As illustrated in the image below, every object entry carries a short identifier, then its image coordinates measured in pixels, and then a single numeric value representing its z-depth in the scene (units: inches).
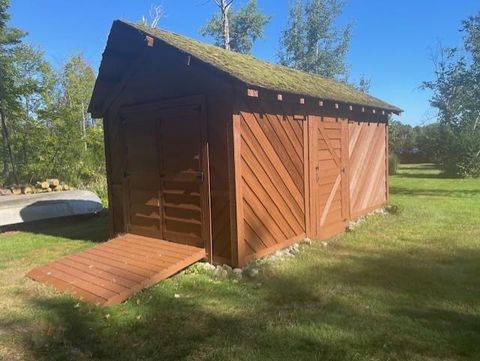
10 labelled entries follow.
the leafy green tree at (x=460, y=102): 551.5
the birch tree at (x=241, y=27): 1021.8
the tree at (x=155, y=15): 879.7
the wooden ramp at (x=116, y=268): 184.5
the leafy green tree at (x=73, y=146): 565.3
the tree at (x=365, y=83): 1161.4
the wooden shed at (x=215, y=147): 215.6
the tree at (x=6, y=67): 495.2
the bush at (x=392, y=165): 855.4
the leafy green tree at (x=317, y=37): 1088.2
